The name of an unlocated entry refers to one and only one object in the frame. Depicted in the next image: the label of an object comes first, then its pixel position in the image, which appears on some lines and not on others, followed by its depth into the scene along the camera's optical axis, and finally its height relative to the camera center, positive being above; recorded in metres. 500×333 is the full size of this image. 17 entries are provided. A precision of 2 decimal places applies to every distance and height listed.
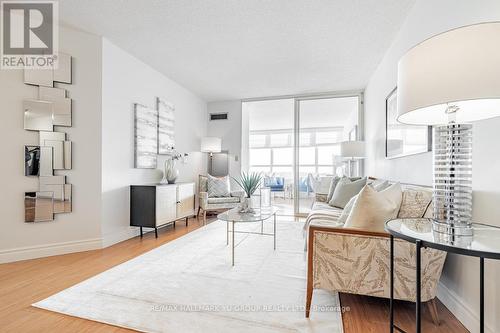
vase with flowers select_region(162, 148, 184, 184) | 3.83 -0.11
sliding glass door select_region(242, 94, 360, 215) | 5.12 +0.89
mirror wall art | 2.57 +0.23
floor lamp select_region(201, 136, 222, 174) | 5.07 +0.45
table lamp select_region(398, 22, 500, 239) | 0.86 +0.29
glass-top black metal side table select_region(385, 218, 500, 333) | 0.84 -0.29
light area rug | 1.47 -0.96
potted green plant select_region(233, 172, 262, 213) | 2.77 -0.28
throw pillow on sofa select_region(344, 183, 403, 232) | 1.56 -0.28
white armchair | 4.27 -0.64
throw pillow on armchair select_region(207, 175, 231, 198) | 4.54 -0.42
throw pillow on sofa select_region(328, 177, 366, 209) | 3.12 -0.32
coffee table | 2.45 -0.54
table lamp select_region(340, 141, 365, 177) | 4.18 +0.30
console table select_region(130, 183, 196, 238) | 3.26 -0.55
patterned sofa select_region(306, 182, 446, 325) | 1.46 -0.60
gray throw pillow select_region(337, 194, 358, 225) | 2.11 -0.42
